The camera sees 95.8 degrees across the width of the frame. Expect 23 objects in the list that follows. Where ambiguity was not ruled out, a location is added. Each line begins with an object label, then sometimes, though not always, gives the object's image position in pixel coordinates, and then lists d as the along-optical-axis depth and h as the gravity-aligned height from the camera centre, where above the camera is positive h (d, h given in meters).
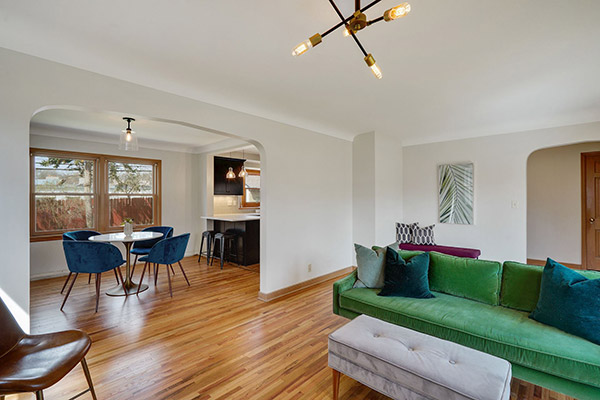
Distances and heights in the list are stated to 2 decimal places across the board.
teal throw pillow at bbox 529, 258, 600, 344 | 1.72 -0.69
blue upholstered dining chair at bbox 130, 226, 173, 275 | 4.71 -0.67
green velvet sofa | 1.58 -0.88
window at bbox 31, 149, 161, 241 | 4.61 +0.20
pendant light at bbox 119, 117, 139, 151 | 3.68 +0.85
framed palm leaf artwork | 4.69 +0.12
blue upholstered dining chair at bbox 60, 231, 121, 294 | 3.83 -0.49
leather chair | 1.35 -0.87
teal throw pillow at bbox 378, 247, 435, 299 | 2.44 -0.72
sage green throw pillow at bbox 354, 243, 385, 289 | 2.71 -0.68
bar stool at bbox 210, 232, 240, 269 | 5.33 -0.85
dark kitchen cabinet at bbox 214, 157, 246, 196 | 6.54 +0.58
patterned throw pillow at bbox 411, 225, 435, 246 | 4.78 -0.63
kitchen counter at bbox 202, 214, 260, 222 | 5.30 -0.33
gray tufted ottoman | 1.37 -0.92
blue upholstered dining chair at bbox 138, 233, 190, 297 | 3.72 -0.69
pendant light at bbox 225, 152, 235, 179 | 6.57 +0.67
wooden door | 4.82 -0.18
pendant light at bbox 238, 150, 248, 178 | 6.58 +0.79
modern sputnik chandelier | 1.30 +0.91
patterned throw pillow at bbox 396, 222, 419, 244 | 4.94 -0.58
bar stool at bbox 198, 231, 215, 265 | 5.71 -0.77
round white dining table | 3.80 -0.71
